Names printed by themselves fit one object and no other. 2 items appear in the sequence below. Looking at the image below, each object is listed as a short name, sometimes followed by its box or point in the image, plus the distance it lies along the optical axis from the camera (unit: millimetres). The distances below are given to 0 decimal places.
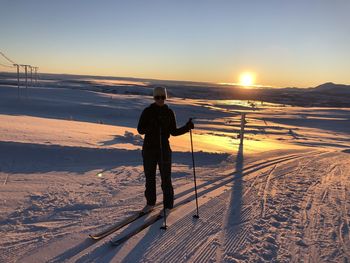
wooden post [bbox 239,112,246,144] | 14917
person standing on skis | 5500
